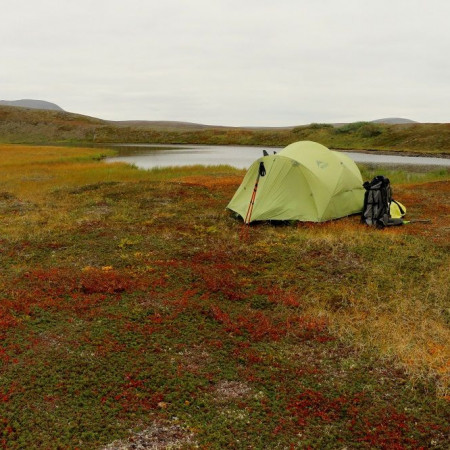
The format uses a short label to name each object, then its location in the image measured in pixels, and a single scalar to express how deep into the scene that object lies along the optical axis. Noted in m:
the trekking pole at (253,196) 18.30
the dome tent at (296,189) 18.17
